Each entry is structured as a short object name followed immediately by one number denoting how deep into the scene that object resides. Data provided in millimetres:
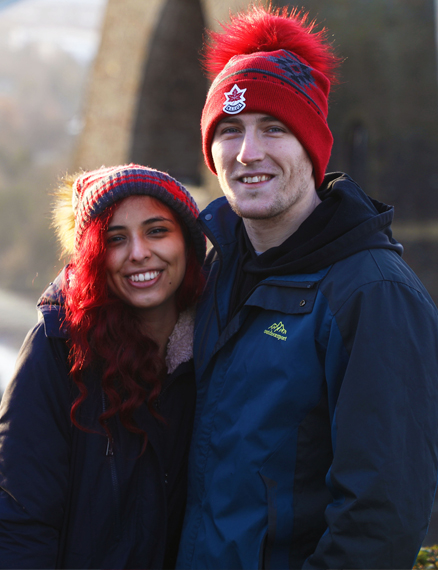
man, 2381
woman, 2506
